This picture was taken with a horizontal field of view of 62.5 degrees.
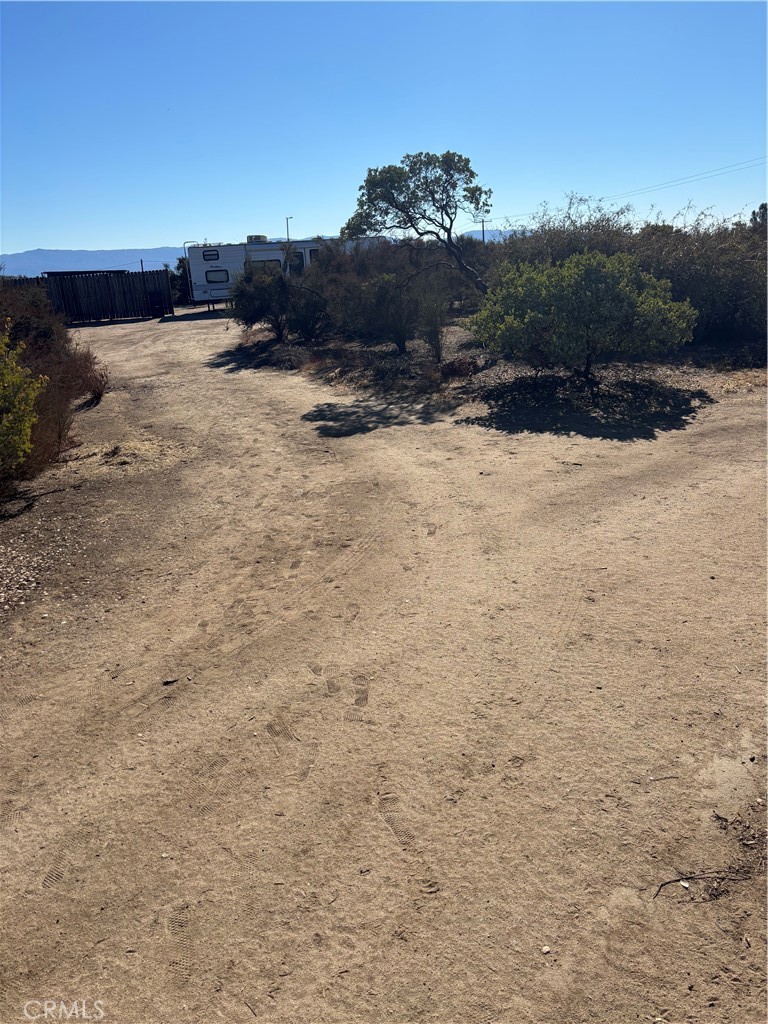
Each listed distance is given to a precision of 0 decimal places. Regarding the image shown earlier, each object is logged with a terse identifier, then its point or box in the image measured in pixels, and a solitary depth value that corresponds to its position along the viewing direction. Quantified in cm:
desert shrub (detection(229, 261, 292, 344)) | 2117
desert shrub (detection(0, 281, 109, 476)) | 993
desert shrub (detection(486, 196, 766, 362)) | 1617
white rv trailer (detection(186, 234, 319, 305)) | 3553
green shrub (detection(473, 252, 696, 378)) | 1211
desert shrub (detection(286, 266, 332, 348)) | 2114
